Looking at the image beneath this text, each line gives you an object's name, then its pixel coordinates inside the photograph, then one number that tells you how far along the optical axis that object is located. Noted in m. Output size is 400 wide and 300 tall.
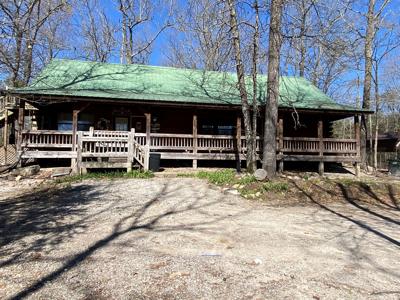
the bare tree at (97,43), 31.89
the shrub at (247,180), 10.78
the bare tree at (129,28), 30.42
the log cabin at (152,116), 13.40
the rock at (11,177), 11.67
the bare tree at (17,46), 8.96
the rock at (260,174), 11.00
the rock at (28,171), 12.32
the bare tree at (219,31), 12.23
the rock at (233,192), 10.16
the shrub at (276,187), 10.19
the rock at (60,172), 12.33
